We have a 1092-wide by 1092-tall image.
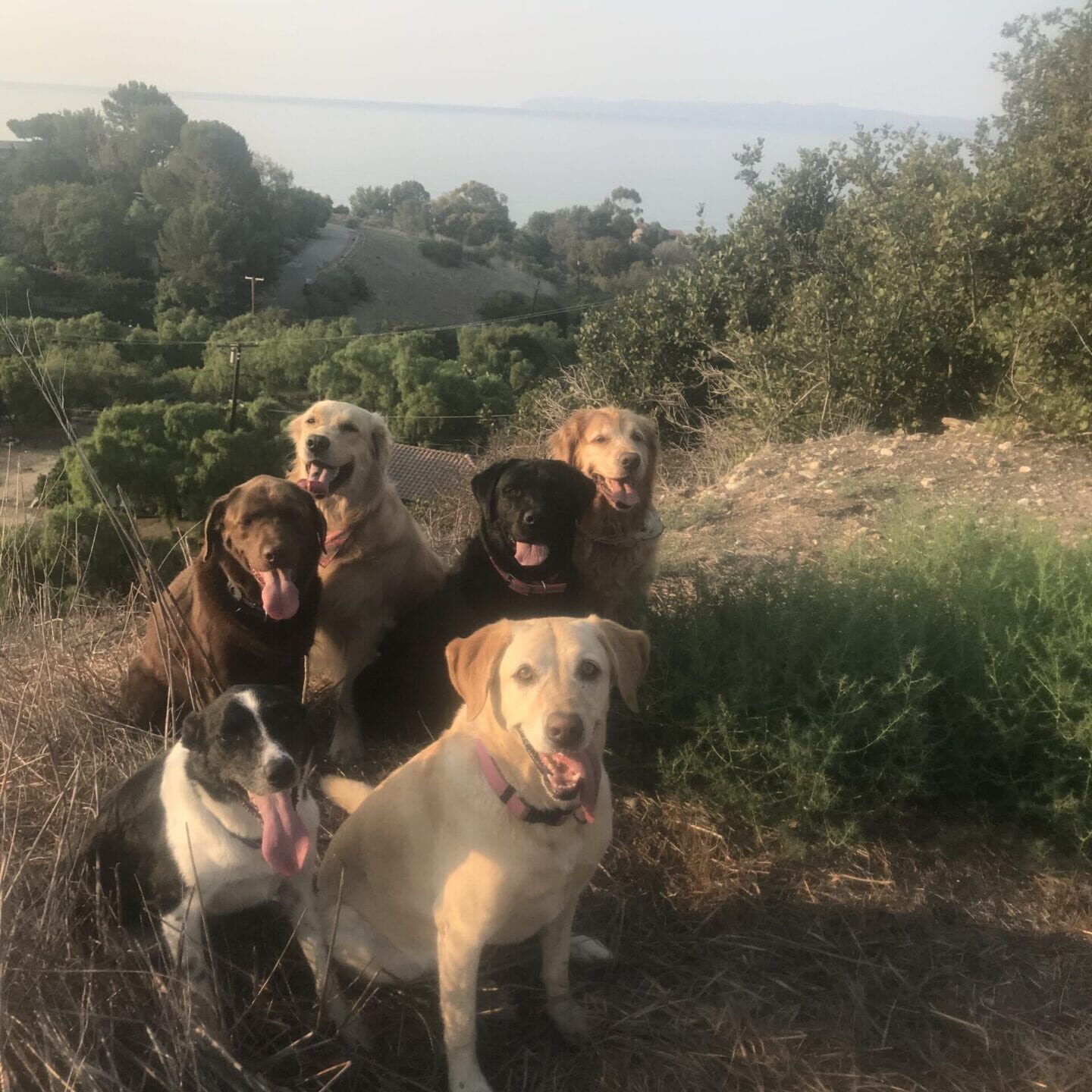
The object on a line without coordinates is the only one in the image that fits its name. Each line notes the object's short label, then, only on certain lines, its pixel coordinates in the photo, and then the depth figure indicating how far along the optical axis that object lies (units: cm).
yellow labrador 226
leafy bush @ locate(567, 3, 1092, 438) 1003
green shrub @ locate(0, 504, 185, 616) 482
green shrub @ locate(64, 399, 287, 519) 2345
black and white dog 238
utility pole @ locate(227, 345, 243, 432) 2281
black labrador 398
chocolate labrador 356
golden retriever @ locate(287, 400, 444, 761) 438
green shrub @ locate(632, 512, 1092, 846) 332
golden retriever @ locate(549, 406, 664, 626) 438
